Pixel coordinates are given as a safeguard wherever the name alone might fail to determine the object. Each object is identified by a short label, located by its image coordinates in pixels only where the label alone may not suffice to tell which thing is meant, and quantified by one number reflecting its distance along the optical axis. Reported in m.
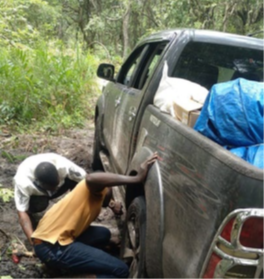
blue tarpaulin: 1.71
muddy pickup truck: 1.36
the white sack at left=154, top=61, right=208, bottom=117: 2.43
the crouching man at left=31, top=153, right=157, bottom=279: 2.85
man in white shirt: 2.92
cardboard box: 2.14
